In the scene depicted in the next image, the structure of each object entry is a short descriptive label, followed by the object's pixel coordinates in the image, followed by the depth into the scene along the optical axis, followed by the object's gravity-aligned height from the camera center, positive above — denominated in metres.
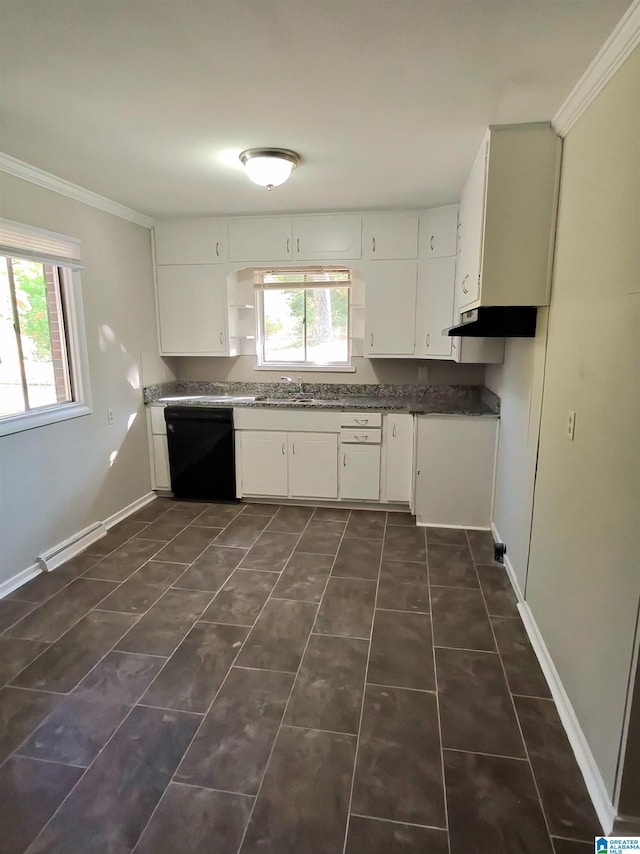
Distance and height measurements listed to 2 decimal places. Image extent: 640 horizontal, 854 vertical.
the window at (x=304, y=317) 4.27 +0.28
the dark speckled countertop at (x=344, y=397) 3.71 -0.46
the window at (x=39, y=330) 2.72 +0.10
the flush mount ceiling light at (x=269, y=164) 2.44 +0.96
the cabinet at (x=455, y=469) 3.41 -0.91
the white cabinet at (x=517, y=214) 2.13 +0.62
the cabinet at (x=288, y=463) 3.90 -0.98
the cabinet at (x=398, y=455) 3.73 -0.87
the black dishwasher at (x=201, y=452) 4.00 -0.90
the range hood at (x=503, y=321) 2.45 +0.14
